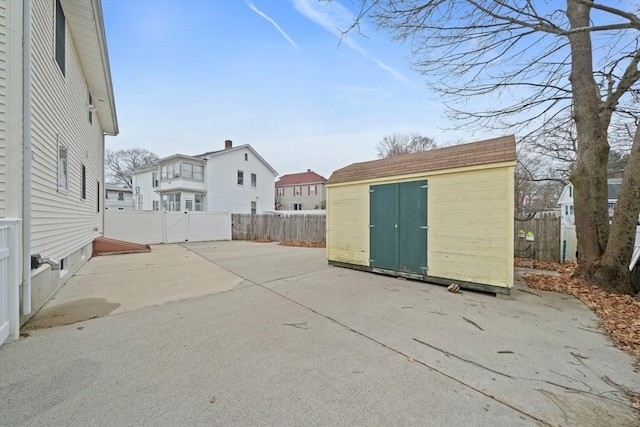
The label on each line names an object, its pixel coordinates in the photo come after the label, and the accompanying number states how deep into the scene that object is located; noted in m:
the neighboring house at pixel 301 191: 36.50
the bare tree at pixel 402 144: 28.36
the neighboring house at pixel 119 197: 32.91
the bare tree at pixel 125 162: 38.19
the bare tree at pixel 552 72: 4.93
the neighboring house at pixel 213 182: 21.47
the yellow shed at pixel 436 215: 4.69
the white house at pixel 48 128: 3.15
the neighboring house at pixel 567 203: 20.47
